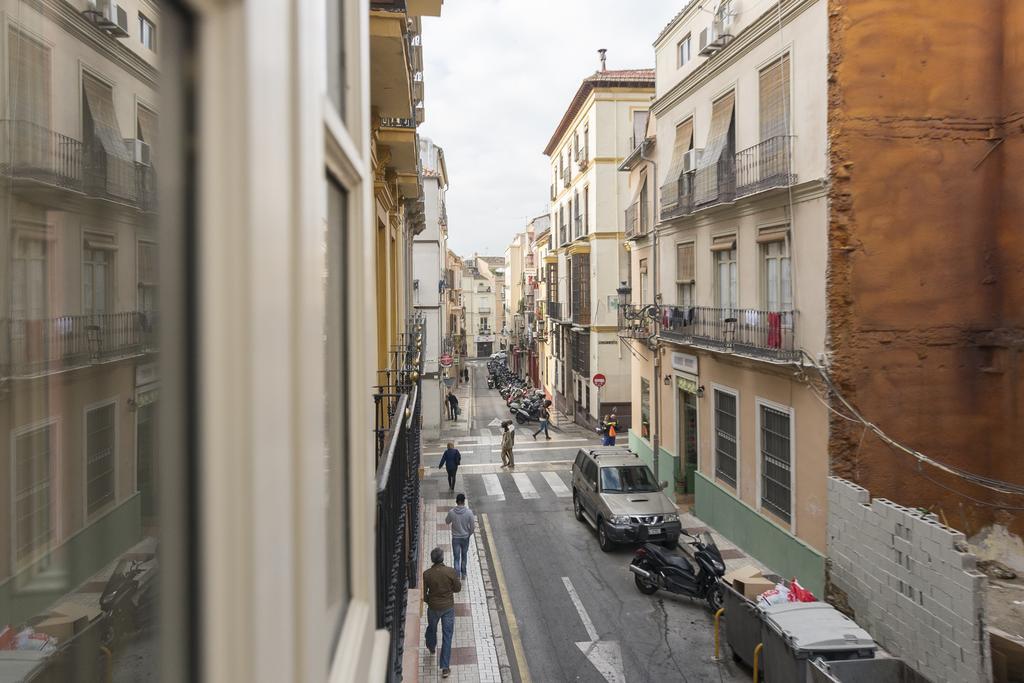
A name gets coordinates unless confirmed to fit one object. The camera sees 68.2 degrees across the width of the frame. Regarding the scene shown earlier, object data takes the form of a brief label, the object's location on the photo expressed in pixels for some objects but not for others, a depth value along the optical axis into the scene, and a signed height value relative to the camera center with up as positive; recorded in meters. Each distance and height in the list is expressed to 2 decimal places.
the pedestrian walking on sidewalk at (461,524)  12.56 -3.36
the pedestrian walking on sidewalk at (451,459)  19.27 -3.52
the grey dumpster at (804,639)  7.74 -3.37
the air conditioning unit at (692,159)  16.59 +3.54
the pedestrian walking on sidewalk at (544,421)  29.27 -4.05
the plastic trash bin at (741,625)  9.27 -3.88
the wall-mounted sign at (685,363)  17.72 -1.05
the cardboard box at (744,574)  10.24 -3.48
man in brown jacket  9.55 -3.51
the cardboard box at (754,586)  9.94 -3.53
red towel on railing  12.62 -0.21
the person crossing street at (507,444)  23.30 -3.80
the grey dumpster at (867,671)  7.35 -3.44
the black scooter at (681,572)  11.97 -4.15
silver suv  14.44 -3.61
